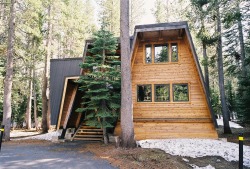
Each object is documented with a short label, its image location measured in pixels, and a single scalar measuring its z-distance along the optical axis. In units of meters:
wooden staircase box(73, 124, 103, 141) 13.17
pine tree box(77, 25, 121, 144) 10.77
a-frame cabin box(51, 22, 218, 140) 12.11
